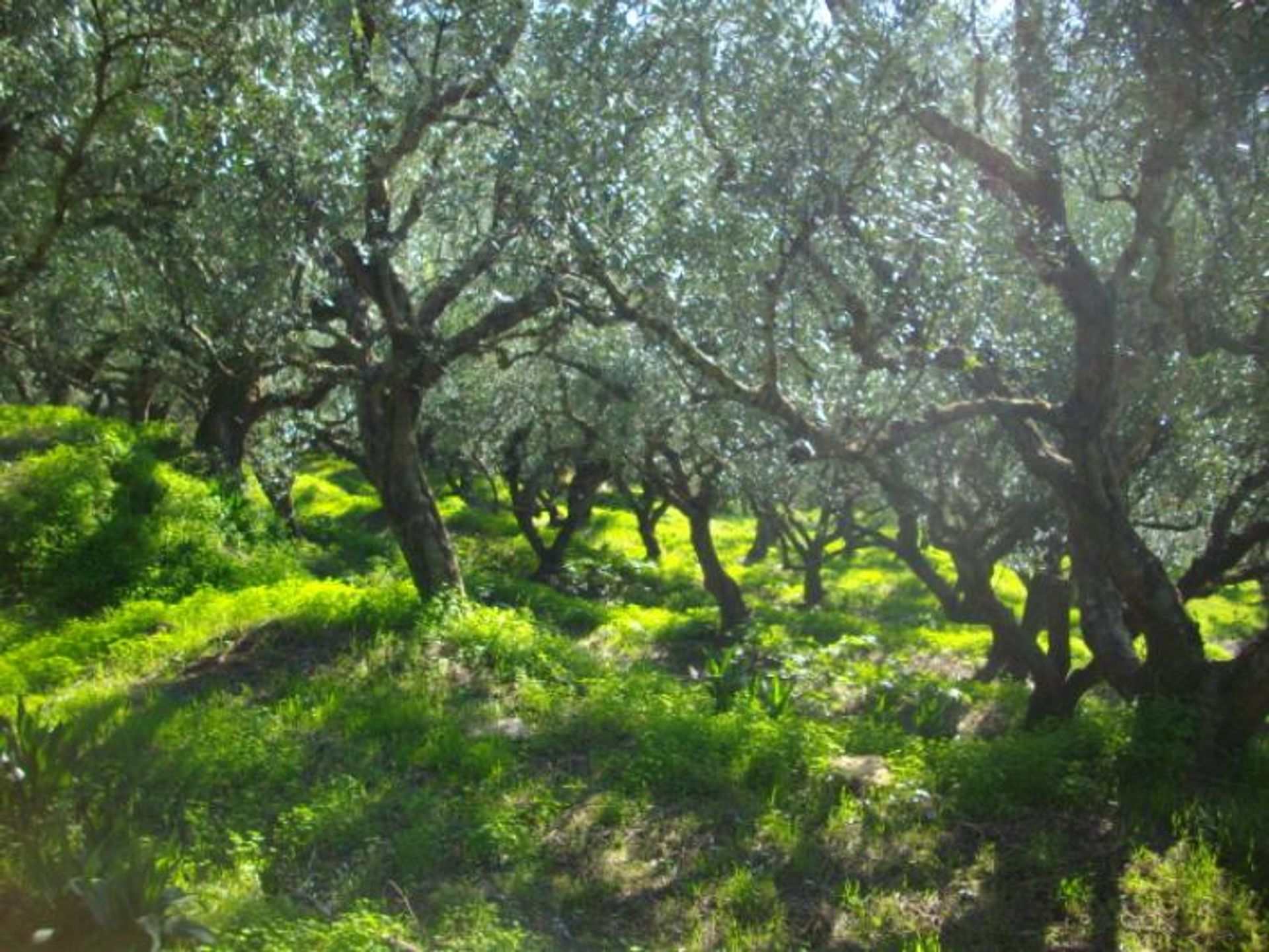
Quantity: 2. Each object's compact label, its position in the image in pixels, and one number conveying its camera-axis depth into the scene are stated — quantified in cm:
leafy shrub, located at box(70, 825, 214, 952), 498
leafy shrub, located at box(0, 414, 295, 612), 1316
